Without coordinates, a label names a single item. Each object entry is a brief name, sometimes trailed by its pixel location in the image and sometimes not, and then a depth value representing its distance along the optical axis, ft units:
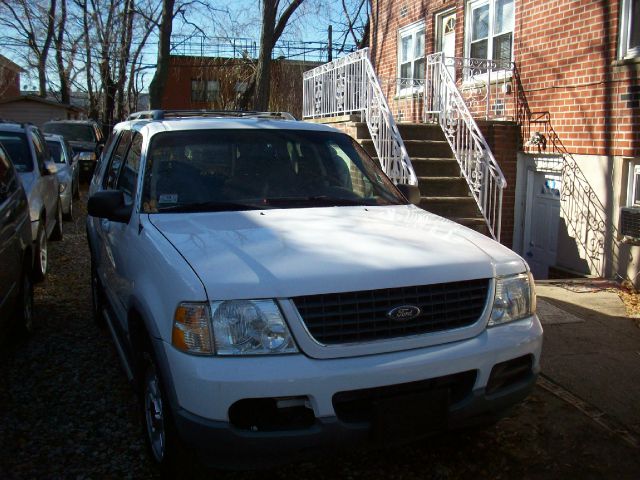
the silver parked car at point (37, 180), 22.80
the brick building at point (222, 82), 90.89
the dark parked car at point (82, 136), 61.98
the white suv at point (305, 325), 8.87
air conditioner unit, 22.74
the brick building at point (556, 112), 24.63
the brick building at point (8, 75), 127.75
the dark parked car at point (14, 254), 15.26
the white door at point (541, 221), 29.40
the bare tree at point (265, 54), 51.73
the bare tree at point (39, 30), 113.29
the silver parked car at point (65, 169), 36.88
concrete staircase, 28.53
